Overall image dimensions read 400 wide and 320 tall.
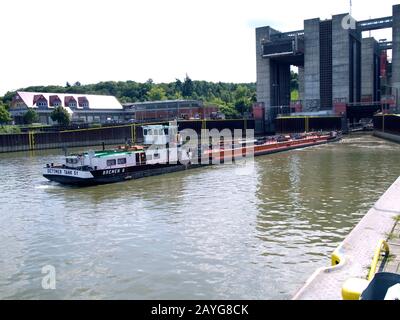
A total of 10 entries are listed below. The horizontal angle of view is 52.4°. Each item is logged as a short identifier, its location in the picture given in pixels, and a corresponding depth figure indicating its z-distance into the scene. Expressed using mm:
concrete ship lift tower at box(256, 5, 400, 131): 95625
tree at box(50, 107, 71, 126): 102438
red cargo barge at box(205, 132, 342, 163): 47844
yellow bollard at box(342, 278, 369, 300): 8133
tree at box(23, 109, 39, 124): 105062
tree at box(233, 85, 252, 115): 149225
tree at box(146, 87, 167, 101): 175250
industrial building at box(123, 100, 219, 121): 130750
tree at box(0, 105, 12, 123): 92812
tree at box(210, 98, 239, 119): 147750
